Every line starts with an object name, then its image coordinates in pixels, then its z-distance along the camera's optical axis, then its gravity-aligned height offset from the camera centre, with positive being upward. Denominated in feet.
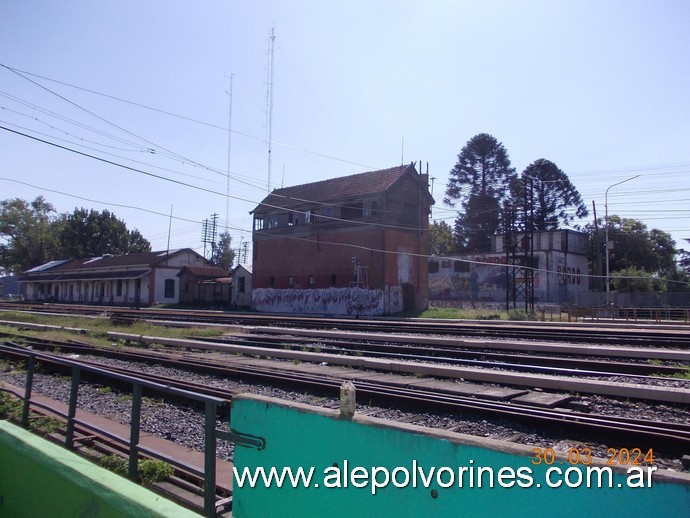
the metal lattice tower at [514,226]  126.72 +18.77
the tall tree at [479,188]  262.67 +56.16
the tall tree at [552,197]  255.29 +49.78
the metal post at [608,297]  138.92 +1.62
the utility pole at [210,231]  262.88 +32.09
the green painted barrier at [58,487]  10.17 -4.01
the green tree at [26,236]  290.56 +31.30
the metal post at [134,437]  15.65 -4.15
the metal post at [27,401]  22.49 -4.45
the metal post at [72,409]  19.60 -4.15
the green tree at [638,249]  227.20 +23.28
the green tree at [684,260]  258.98 +21.24
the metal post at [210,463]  12.66 -3.89
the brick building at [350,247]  137.69 +14.04
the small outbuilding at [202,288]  184.44 +2.92
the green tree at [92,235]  281.13 +31.23
